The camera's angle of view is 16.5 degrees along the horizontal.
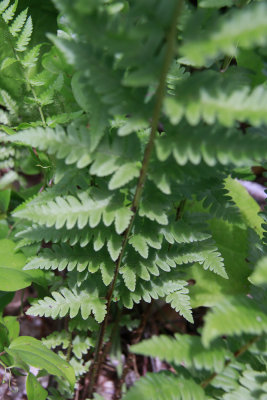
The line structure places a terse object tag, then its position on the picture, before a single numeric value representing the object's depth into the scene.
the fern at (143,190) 0.60
